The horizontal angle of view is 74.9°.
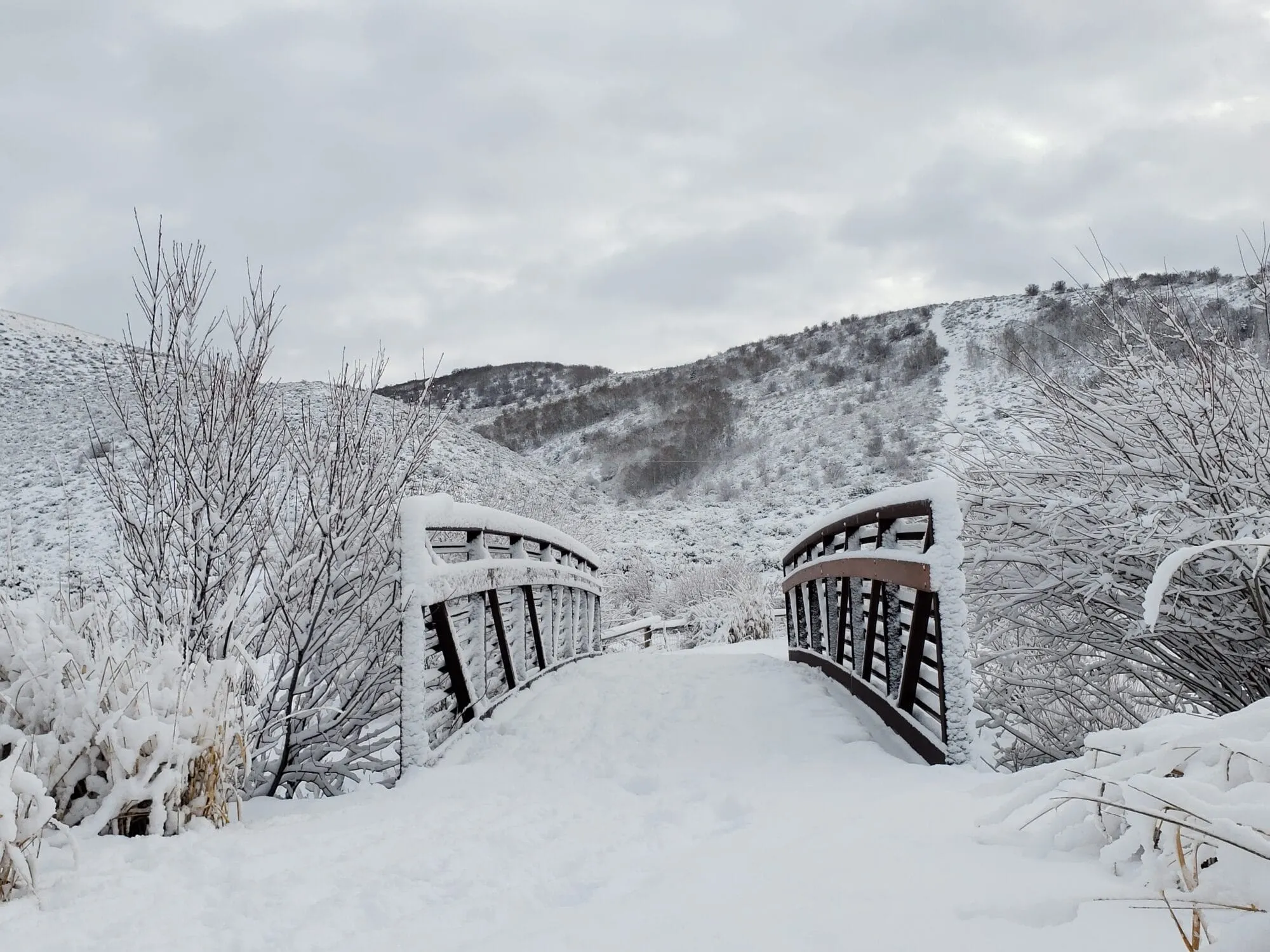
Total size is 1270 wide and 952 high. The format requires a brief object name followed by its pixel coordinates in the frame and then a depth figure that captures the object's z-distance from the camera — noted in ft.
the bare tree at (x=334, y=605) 16.06
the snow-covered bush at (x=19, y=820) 7.21
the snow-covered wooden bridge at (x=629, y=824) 6.61
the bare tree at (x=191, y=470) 16.25
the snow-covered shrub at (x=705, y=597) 53.88
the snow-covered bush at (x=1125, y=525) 13.67
